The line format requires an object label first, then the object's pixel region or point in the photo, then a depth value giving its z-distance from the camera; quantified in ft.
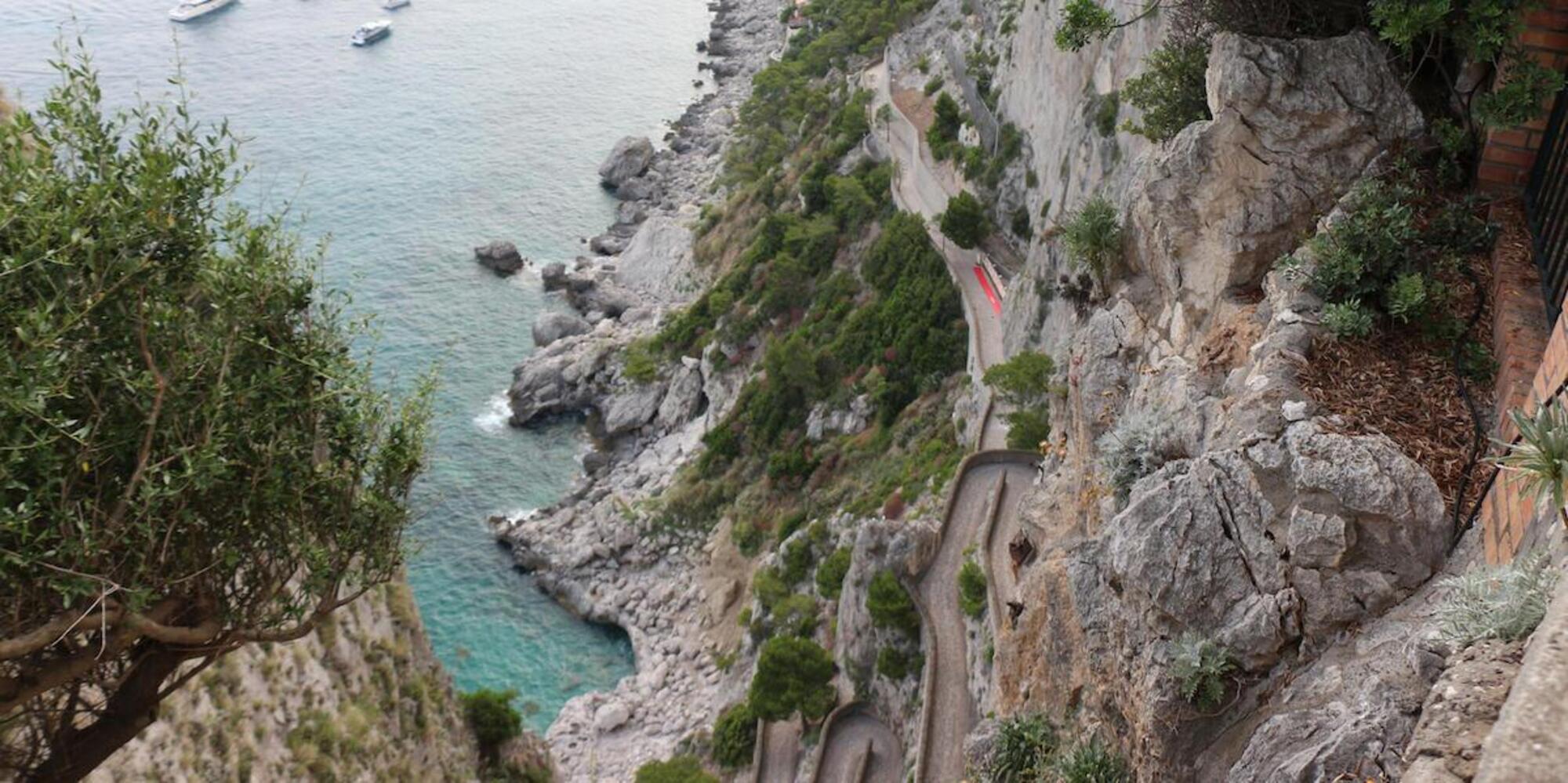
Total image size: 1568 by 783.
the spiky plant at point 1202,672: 41.16
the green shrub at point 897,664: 100.58
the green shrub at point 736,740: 120.16
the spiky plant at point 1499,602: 28.64
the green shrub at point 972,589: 92.02
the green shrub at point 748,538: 161.79
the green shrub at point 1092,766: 47.09
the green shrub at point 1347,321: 47.19
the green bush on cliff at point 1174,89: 67.41
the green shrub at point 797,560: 139.74
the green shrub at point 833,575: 127.34
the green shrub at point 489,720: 94.02
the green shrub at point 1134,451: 52.19
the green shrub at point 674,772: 115.03
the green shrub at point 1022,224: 147.33
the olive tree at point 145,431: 37.81
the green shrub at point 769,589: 137.18
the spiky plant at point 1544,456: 30.14
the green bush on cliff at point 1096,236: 74.54
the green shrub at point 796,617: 127.95
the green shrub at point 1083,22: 65.10
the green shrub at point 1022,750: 55.21
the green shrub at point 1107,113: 112.37
